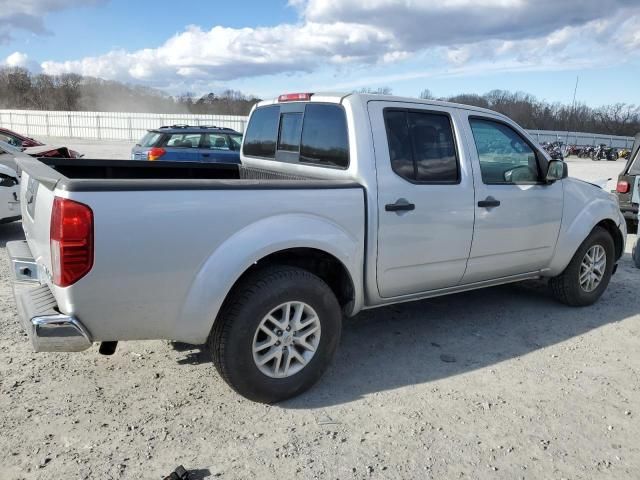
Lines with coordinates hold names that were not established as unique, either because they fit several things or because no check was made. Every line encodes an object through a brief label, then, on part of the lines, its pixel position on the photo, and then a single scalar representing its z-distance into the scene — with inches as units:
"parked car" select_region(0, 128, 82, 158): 398.0
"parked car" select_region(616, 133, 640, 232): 335.0
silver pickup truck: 105.2
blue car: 503.8
